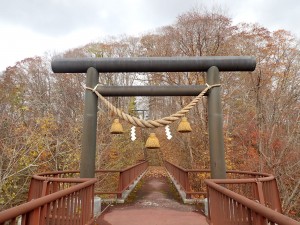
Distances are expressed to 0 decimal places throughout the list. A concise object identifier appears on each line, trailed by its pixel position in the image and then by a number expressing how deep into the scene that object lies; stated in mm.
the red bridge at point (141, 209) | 2481
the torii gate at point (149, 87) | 5809
